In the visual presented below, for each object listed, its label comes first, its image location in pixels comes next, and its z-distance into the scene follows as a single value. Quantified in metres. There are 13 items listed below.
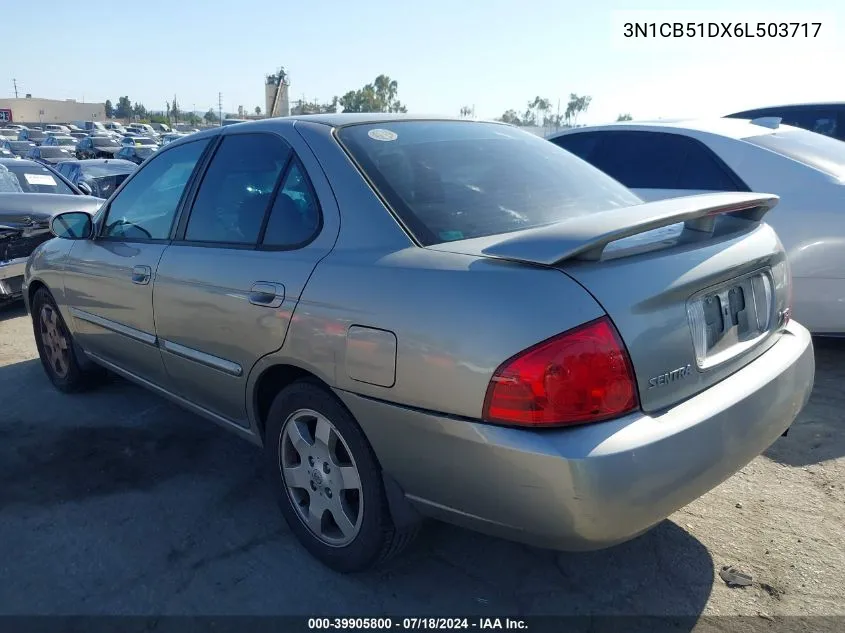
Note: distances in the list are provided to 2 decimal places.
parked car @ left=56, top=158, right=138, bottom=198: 11.47
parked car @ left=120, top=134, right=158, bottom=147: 34.06
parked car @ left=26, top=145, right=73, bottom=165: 27.03
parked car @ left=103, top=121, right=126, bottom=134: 61.41
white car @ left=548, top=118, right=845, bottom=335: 4.26
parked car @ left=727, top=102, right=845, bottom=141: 6.92
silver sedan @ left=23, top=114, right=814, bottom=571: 1.90
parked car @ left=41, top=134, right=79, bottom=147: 37.78
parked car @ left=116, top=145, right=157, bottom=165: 26.26
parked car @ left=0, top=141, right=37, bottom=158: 35.22
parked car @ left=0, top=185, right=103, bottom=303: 6.30
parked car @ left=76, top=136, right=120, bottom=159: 32.28
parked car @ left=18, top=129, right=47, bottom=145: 52.19
